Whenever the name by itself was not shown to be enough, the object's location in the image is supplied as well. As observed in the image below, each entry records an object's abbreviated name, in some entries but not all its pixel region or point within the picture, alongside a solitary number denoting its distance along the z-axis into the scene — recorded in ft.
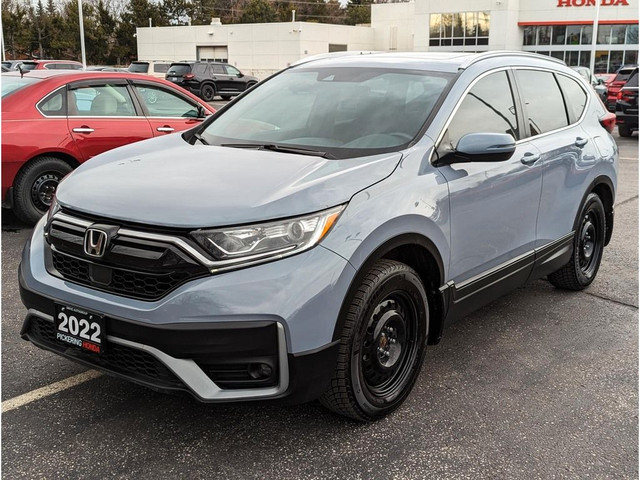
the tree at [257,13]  258.98
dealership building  165.07
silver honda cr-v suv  8.86
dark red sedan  22.12
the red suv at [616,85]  64.28
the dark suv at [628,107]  55.67
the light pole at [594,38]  128.34
